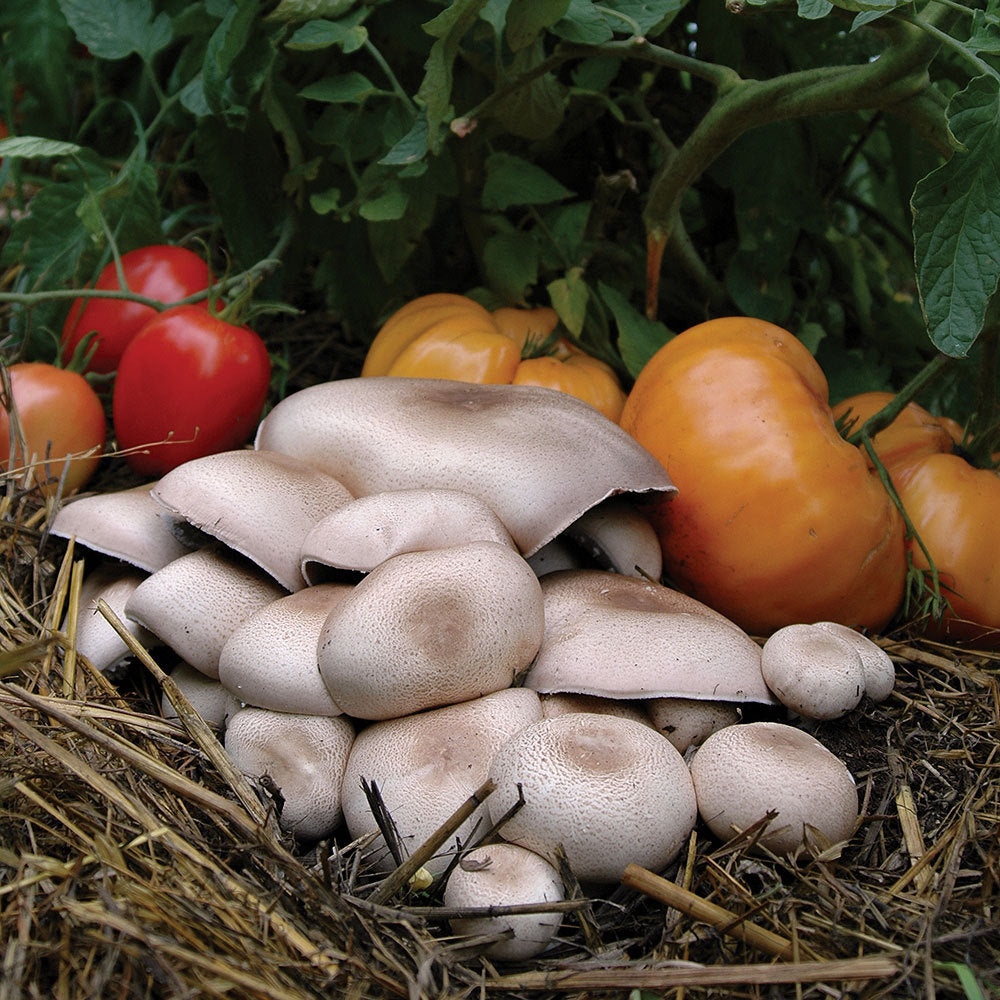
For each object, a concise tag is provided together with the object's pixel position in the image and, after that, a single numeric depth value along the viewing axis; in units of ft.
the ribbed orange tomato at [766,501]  1.84
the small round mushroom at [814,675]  1.63
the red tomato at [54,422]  2.01
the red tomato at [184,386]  2.03
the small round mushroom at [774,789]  1.53
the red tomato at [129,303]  2.20
